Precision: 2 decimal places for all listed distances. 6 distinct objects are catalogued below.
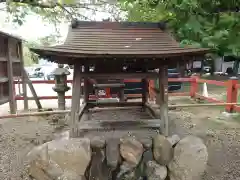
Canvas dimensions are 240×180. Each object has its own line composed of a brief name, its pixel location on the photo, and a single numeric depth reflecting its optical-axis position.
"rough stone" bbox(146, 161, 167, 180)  2.66
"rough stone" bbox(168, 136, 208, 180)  2.62
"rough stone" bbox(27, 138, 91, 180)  2.51
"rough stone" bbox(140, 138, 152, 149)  2.72
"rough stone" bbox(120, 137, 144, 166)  2.66
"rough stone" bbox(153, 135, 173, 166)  2.68
